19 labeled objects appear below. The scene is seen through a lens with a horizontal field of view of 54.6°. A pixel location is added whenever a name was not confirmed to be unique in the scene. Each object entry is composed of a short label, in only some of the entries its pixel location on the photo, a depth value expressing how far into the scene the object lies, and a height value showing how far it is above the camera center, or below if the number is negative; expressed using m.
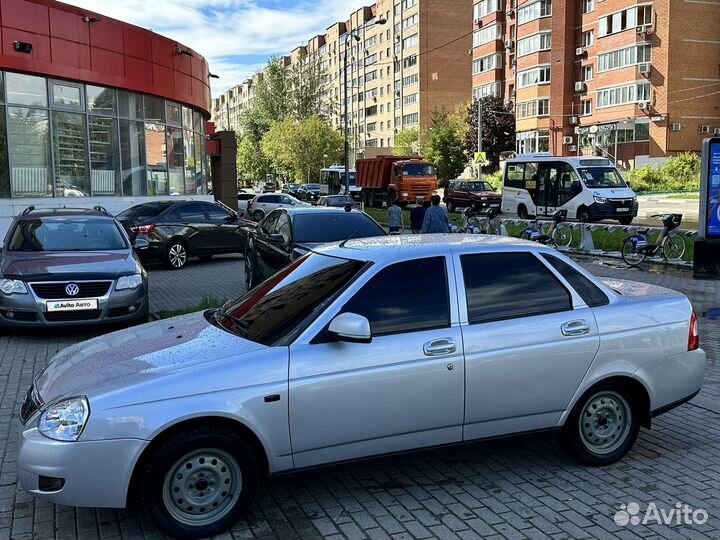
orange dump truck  37.19 +0.63
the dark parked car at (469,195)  33.78 -0.26
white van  23.94 -0.01
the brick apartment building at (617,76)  50.78 +8.71
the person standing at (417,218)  16.31 -0.65
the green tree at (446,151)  61.62 +3.43
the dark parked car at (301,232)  10.15 -0.61
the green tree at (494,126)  66.62 +6.07
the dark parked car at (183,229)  16.16 -0.84
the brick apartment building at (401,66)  90.50 +17.19
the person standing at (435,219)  13.91 -0.58
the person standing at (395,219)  16.14 -0.65
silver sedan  3.54 -1.04
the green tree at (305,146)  77.19 +5.15
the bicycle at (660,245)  14.41 -1.19
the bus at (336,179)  52.69 +0.93
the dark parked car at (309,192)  58.21 -0.04
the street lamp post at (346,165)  38.61 +1.43
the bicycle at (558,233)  18.02 -1.15
